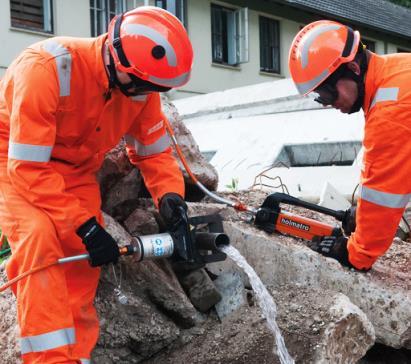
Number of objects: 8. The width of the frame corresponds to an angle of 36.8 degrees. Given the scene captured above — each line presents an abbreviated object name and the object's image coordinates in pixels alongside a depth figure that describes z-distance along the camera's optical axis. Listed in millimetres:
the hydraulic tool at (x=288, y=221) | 4090
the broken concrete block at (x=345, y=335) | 3145
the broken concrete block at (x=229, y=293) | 3573
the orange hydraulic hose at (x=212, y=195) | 4035
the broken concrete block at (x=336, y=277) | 3629
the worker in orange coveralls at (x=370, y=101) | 3322
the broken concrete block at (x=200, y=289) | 3596
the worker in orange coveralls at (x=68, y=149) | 2738
